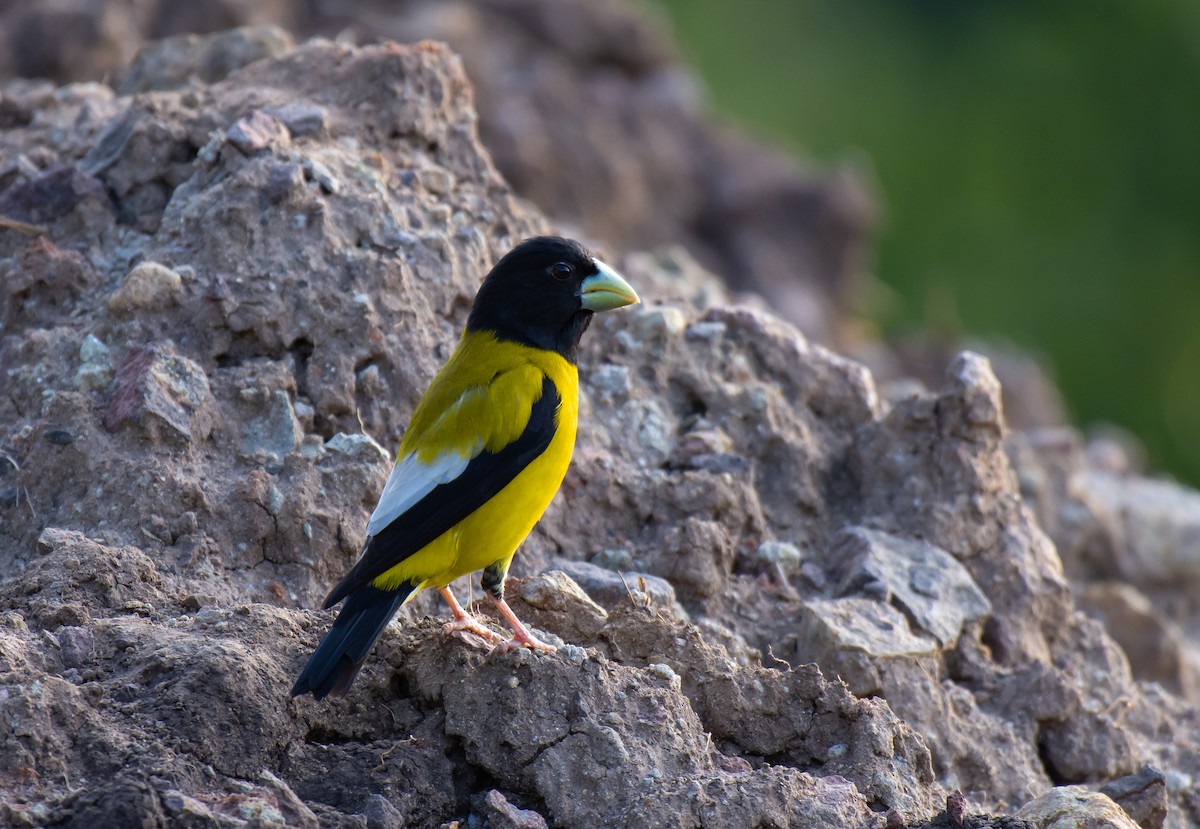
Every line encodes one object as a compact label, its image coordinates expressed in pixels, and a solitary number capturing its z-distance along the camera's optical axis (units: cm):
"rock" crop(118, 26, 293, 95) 1495
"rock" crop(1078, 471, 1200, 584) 1520
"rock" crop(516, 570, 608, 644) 1012
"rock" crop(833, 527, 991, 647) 1127
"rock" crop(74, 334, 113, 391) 1065
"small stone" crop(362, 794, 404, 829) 797
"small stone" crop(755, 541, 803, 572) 1162
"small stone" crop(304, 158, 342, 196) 1182
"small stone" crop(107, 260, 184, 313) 1101
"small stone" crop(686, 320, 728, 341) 1274
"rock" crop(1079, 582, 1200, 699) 1349
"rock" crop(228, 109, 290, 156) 1184
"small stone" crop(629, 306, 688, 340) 1259
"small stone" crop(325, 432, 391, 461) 1077
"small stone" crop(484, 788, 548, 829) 819
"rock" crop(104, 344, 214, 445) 1031
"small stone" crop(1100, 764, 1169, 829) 1014
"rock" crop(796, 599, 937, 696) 1045
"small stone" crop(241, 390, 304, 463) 1066
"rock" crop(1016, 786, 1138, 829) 856
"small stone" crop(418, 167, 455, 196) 1273
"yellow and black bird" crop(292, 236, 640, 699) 914
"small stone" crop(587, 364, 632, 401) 1224
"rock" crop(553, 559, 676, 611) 1074
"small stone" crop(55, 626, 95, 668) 861
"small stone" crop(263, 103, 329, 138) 1237
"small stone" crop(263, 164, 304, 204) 1151
